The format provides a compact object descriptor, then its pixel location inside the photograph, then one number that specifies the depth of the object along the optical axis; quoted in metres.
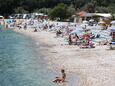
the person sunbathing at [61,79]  24.16
